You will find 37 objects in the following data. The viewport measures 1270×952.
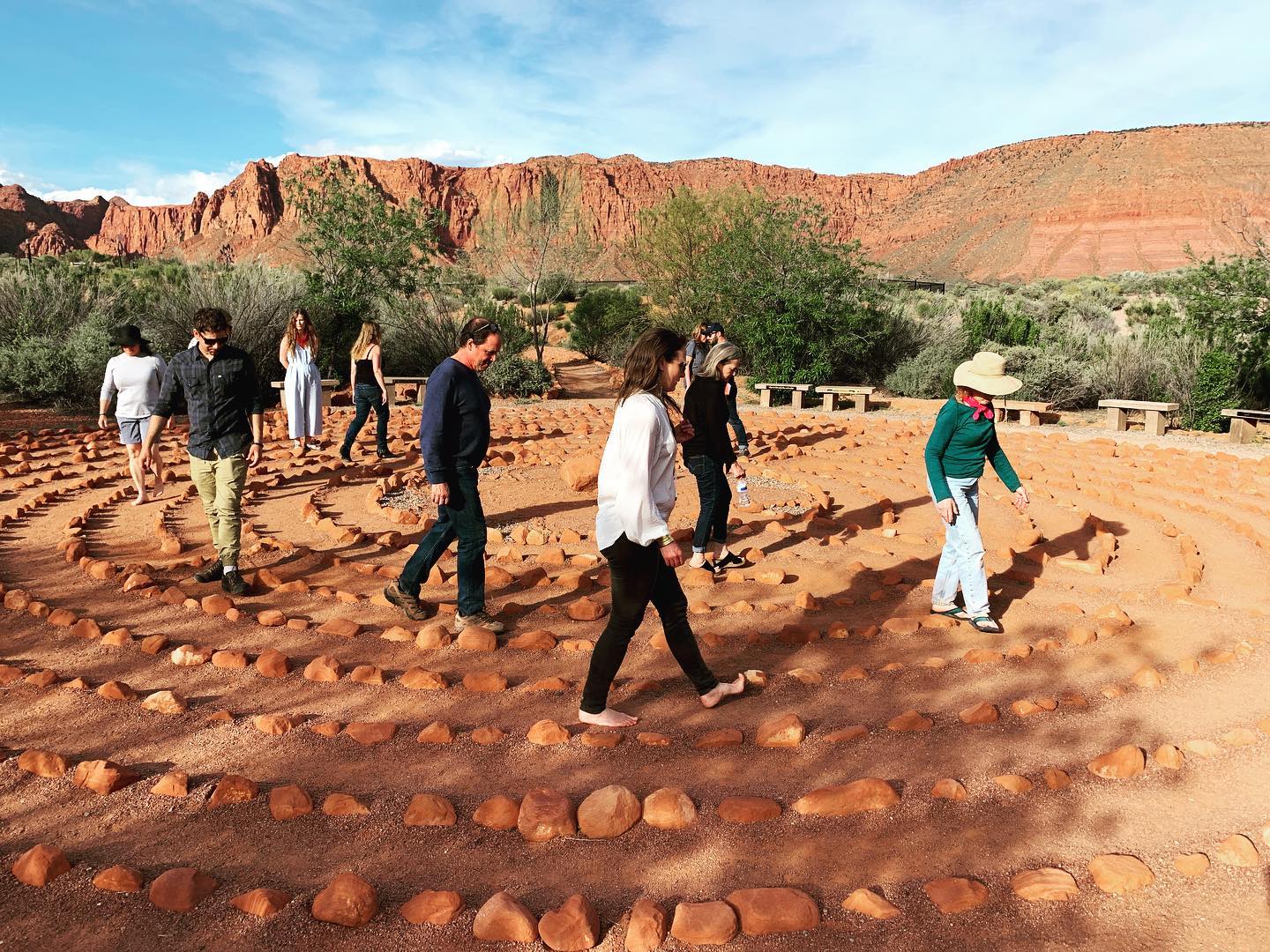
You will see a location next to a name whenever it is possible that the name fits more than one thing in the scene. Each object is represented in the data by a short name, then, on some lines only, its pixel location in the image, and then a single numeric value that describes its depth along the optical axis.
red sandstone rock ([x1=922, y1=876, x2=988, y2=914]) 2.45
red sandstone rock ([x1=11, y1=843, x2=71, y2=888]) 2.56
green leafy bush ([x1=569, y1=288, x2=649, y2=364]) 24.77
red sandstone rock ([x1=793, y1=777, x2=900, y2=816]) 2.99
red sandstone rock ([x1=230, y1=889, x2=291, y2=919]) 2.44
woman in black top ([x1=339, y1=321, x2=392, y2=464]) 9.51
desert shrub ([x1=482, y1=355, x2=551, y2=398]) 17.55
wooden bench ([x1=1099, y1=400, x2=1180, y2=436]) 12.90
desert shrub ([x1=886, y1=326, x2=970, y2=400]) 17.70
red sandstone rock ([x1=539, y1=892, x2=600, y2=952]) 2.31
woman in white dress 9.39
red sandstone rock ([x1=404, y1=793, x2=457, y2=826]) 2.93
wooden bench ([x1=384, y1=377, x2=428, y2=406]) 15.95
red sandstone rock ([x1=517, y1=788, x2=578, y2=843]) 2.86
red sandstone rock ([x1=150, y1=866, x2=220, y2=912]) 2.46
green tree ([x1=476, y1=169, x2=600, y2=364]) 21.52
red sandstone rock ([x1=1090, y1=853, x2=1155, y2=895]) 2.54
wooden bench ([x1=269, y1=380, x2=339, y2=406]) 15.81
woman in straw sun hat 4.87
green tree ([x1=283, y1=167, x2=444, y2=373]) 20.17
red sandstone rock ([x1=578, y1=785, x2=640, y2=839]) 2.88
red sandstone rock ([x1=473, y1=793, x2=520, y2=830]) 2.93
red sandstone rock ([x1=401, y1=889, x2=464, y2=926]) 2.42
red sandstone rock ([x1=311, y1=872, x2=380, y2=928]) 2.41
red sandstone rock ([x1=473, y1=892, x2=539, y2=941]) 2.35
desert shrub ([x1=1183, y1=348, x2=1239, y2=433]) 13.25
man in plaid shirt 5.29
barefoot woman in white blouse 3.38
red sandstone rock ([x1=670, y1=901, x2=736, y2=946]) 2.34
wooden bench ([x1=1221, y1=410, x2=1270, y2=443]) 12.34
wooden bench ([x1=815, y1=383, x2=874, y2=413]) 15.62
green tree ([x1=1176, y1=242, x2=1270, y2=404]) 13.70
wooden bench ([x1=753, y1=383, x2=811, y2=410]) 16.31
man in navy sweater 4.61
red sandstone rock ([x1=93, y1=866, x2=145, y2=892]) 2.53
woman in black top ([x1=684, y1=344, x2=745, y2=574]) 5.68
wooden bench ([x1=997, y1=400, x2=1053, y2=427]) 14.16
